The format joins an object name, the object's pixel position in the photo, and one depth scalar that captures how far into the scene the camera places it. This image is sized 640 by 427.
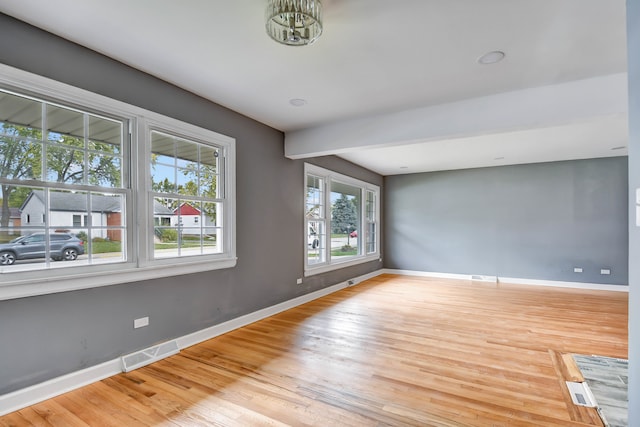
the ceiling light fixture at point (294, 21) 1.80
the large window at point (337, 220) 5.50
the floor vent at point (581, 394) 2.23
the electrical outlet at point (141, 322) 2.81
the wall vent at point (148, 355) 2.69
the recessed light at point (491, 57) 2.53
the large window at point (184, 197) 3.08
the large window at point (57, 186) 2.19
